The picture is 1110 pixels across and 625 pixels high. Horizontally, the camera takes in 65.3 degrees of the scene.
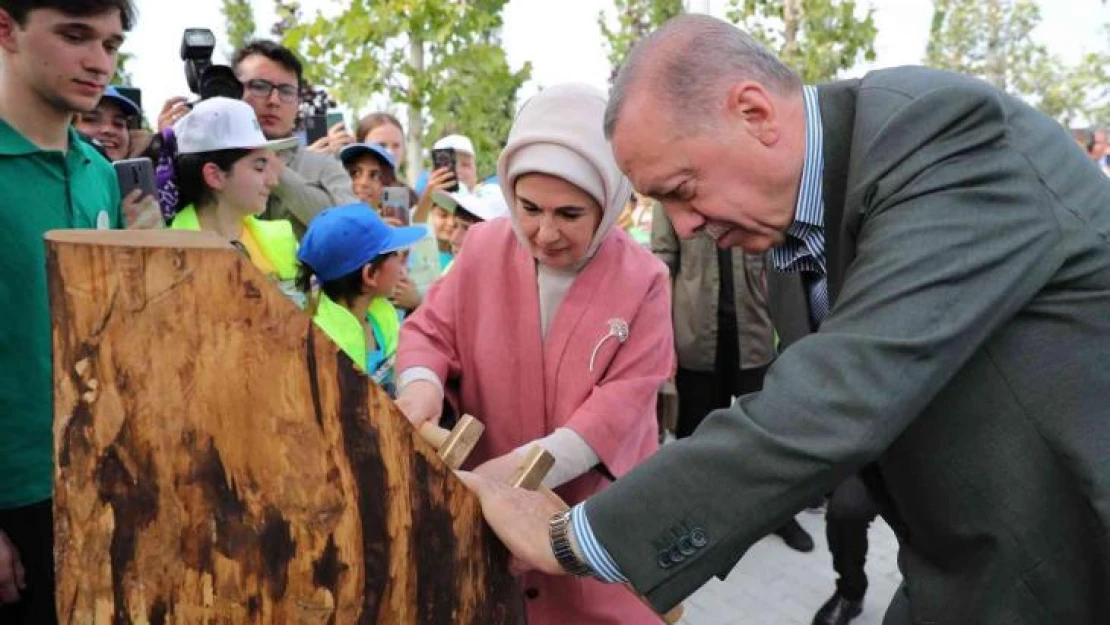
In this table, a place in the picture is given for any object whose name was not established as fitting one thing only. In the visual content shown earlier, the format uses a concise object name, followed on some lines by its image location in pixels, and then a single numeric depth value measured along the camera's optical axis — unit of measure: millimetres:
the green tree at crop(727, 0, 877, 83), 12000
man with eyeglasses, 4133
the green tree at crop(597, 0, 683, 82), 17297
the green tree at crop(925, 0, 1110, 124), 29344
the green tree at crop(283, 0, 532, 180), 9141
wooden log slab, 1158
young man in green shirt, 2047
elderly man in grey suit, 1219
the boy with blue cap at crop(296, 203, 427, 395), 2965
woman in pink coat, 1978
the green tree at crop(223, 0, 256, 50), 34312
